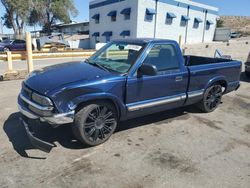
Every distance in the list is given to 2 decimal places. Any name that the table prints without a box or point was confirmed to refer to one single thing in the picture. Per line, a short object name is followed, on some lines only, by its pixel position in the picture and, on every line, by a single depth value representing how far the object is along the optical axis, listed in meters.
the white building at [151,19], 29.58
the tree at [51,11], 42.93
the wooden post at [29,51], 8.35
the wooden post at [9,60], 9.11
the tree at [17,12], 37.07
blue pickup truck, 3.54
